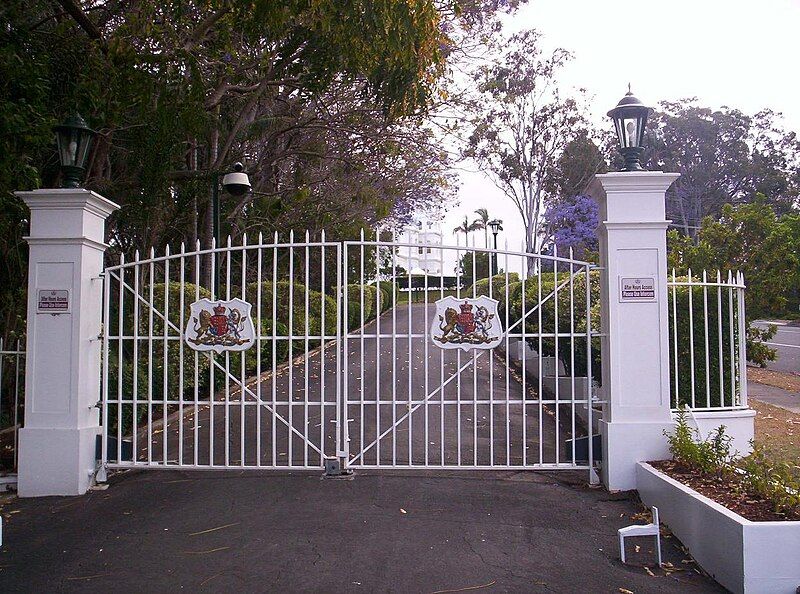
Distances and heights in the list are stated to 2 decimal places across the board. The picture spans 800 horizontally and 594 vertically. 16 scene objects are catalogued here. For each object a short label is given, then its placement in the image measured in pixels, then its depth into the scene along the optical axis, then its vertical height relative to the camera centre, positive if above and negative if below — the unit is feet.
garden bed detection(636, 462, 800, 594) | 13.05 -4.28
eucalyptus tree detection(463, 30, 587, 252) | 72.74 +22.03
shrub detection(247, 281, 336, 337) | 53.19 +2.20
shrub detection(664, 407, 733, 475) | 17.19 -3.09
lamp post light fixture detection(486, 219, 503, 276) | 45.99 +7.40
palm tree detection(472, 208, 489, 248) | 126.52 +23.09
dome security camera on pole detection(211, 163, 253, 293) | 34.63 +7.65
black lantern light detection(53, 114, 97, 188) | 20.98 +5.90
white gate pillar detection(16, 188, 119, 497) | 20.48 -0.50
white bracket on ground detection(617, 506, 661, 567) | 15.10 -4.38
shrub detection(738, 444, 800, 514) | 13.80 -3.20
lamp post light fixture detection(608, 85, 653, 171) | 20.75 +6.34
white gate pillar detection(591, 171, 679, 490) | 19.94 +0.29
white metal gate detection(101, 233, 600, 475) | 20.89 -2.32
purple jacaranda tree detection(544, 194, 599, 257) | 84.43 +14.05
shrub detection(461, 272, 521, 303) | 45.96 +3.42
